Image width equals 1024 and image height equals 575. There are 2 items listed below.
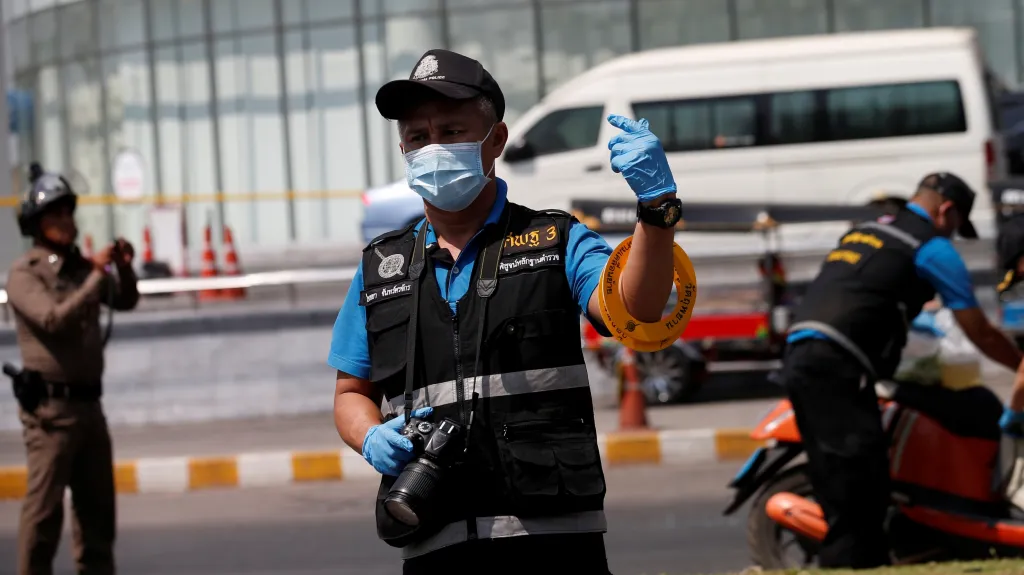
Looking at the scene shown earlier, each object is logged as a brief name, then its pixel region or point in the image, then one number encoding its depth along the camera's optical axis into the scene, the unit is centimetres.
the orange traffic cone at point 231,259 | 2242
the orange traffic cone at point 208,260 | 2097
